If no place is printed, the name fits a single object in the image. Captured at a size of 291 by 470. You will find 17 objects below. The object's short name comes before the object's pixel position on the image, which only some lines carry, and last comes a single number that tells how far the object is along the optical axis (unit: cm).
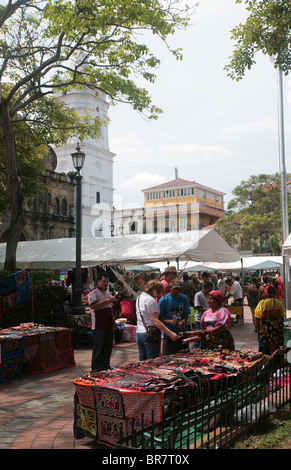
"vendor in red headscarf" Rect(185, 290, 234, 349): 602
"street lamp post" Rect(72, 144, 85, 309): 1154
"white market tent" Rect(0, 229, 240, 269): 1263
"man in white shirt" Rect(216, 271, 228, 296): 1487
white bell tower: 5631
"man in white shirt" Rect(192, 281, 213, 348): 810
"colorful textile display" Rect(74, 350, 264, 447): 399
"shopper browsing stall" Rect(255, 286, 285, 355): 728
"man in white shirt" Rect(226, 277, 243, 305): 1540
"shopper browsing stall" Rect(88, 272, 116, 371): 691
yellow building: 7238
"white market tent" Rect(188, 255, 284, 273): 2125
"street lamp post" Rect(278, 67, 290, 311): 1759
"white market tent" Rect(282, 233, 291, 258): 1084
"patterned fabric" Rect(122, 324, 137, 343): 1159
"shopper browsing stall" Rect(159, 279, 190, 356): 645
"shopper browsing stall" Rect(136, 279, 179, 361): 601
